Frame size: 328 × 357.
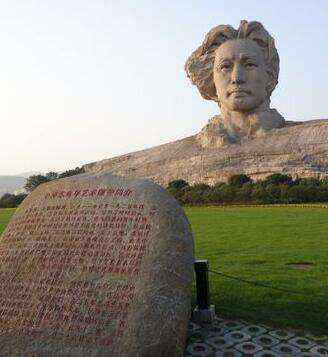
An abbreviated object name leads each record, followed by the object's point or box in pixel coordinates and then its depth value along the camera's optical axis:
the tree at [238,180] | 21.44
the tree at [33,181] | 29.42
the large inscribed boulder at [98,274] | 3.33
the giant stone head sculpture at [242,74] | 24.89
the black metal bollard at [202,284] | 4.91
